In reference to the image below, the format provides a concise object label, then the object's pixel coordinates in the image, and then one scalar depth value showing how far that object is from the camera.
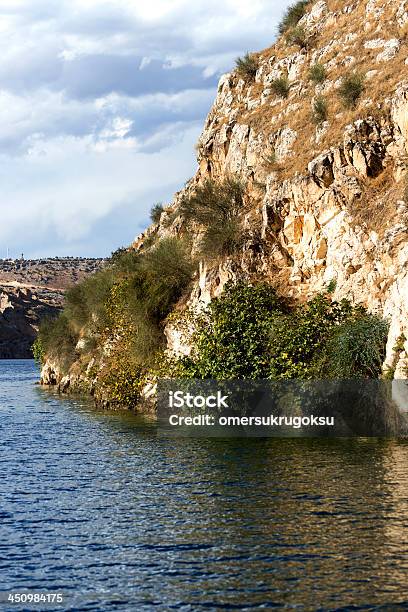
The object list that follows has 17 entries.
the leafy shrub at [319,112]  45.31
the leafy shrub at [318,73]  50.09
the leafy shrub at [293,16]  64.75
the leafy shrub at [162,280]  48.59
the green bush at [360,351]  30.78
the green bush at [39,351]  79.75
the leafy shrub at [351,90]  43.75
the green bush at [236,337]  35.50
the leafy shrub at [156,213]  79.06
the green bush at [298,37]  58.34
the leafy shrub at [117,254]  72.02
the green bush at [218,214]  44.03
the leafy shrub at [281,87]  54.50
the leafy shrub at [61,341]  69.12
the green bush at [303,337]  33.34
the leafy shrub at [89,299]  59.91
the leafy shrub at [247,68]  62.40
